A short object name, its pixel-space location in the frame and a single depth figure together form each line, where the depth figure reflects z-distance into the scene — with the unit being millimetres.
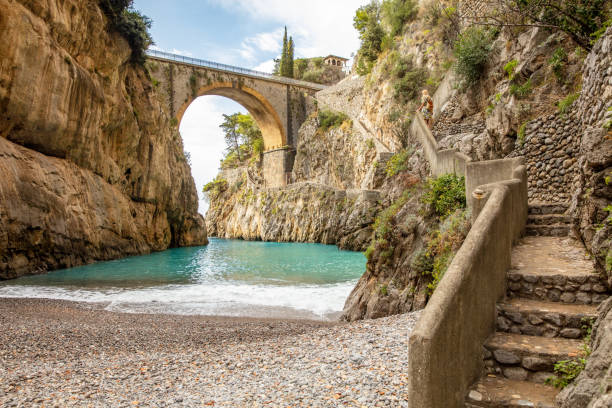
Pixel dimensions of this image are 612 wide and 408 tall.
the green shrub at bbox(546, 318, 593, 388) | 3082
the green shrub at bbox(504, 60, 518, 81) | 11771
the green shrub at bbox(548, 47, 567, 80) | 9703
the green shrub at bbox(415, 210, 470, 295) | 6738
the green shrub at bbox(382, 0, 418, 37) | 30172
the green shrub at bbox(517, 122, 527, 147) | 9797
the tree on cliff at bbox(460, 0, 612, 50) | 8205
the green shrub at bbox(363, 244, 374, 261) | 9281
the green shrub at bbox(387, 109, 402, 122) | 25922
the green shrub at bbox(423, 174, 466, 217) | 8500
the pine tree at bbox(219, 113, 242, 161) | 61406
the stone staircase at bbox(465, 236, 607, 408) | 3130
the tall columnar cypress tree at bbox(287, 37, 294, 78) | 58772
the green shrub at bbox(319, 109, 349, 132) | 42094
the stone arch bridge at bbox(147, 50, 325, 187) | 37781
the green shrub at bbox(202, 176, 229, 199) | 55431
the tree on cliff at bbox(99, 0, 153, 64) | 21312
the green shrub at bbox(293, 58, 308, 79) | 70294
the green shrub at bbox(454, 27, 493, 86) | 14729
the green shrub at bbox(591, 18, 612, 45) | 7024
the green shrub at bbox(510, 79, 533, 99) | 10552
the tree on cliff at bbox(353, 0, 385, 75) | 36250
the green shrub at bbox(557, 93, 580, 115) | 8331
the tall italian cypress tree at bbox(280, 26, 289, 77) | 58906
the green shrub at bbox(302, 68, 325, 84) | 65438
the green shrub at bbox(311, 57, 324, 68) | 71956
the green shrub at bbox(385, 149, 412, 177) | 14876
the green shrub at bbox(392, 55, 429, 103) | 25672
